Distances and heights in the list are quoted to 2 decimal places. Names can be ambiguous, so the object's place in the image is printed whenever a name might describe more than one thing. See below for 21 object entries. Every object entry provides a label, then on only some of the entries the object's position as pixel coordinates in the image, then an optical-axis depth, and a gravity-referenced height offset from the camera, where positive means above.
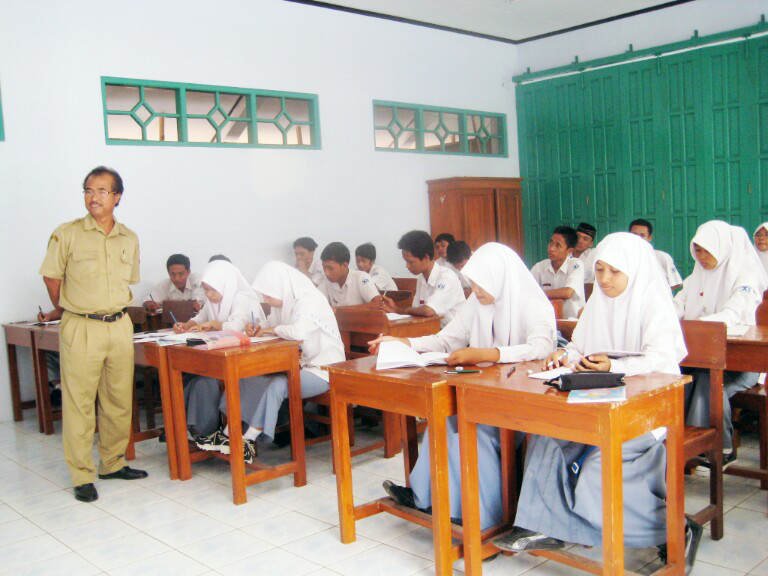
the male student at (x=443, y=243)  6.69 -0.09
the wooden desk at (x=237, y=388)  3.40 -0.69
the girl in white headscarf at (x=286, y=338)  3.65 -0.52
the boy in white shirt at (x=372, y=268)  6.34 -0.27
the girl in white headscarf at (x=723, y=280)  3.74 -0.34
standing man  3.54 -0.25
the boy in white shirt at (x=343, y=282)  5.36 -0.35
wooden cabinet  7.89 +0.25
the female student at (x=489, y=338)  2.58 -0.43
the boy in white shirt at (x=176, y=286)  5.90 -0.31
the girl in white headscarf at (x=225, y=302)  4.33 -0.34
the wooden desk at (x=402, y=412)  2.44 -0.62
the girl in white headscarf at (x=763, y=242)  6.14 -0.23
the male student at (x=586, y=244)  6.92 -0.18
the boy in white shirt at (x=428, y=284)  4.79 -0.35
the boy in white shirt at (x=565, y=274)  5.45 -0.37
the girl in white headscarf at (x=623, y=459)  2.32 -0.75
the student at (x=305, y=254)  6.68 -0.12
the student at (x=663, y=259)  6.70 -0.36
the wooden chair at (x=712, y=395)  2.70 -0.67
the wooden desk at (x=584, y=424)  2.01 -0.57
